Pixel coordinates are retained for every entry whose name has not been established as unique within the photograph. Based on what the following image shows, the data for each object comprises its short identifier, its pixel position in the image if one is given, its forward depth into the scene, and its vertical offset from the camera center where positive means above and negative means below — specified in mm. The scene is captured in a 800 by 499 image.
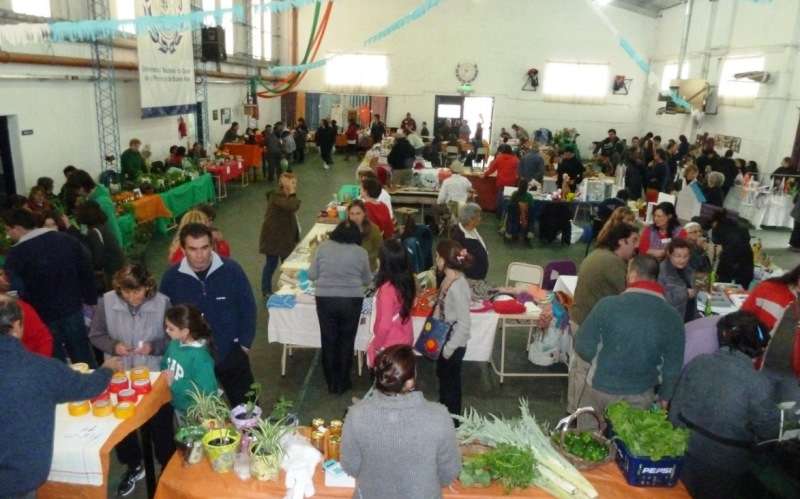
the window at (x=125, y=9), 8667 +1580
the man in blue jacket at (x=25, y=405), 1865 -1026
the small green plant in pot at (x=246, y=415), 2455 -1330
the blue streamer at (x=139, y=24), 3551 +577
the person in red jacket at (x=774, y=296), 3303 -912
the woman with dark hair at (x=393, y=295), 3383 -1042
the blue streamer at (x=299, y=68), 11507 +1075
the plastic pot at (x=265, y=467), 2314 -1442
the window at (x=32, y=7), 6781 +1228
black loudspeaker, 11562 +1481
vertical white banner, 8852 +784
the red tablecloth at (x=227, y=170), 10945 -1097
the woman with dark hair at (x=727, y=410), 2375 -1165
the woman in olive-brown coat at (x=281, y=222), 5617 -1065
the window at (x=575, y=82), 17500 +1588
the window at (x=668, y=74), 15658 +1809
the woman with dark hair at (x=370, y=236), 4668 -986
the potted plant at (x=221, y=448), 2326 -1383
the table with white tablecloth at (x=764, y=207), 9859 -1138
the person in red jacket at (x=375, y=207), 5395 -827
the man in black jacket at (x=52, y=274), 3355 -1029
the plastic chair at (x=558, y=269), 5242 -1279
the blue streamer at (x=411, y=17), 4645 +1205
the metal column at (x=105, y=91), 8234 +274
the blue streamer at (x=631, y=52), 6594 +1009
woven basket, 2424 -1380
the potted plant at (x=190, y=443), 2373 -1396
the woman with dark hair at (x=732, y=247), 4855 -922
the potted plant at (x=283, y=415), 2457 -1306
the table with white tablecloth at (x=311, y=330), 4344 -1630
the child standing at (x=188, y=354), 2650 -1159
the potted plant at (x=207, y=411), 2521 -1354
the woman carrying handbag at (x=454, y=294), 3186 -953
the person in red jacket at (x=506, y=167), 9859 -662
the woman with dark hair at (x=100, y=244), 4164 -1037
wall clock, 17516 +1742
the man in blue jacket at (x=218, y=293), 2934 -956
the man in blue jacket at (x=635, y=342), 2723 -1025
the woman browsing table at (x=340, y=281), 3803 -1089
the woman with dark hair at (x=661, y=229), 4906 -811
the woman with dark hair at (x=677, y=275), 3861 -960
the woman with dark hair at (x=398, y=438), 1768 -996
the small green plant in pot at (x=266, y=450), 2318 -1399
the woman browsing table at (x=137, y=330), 2859 -1129
